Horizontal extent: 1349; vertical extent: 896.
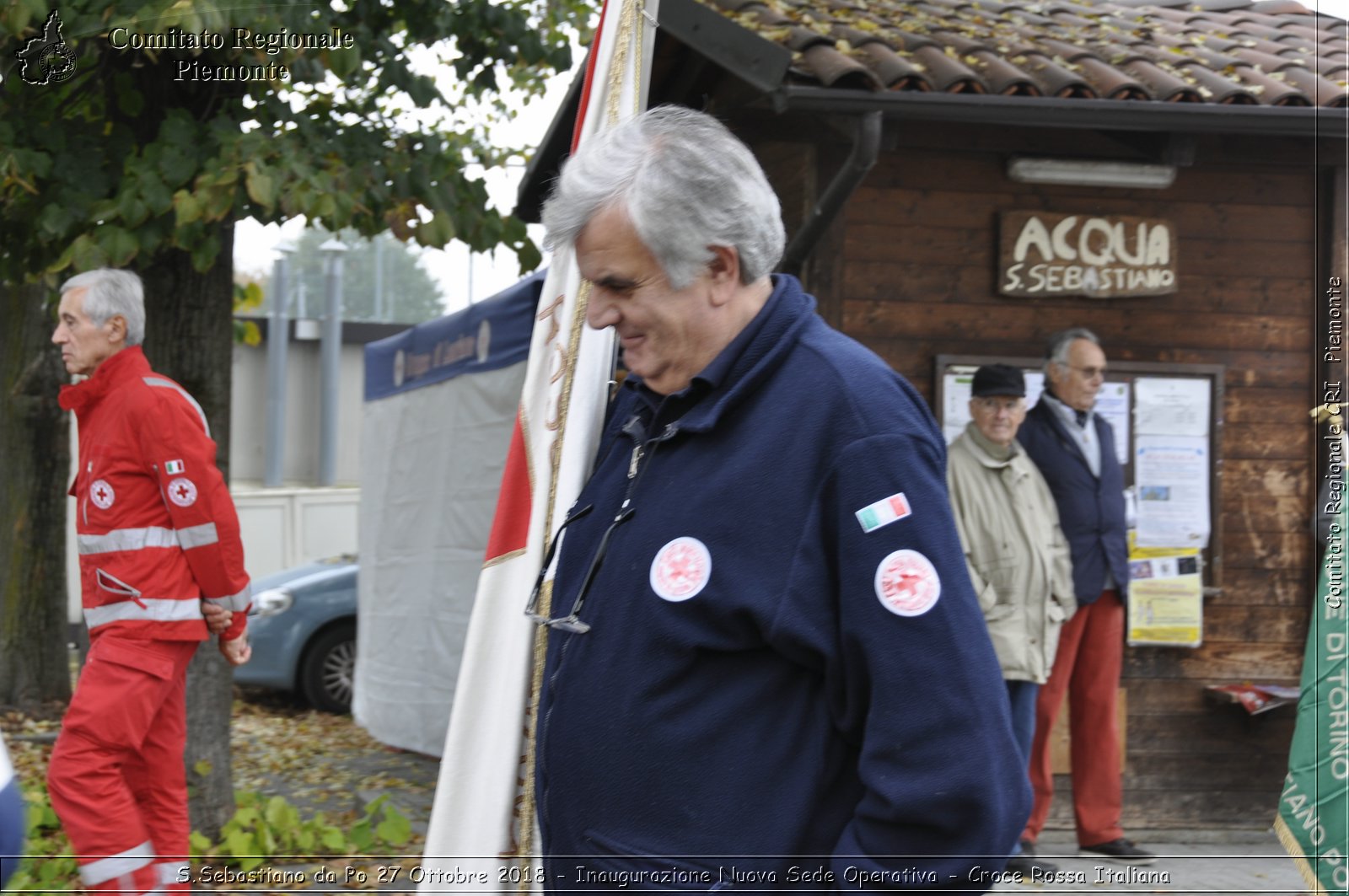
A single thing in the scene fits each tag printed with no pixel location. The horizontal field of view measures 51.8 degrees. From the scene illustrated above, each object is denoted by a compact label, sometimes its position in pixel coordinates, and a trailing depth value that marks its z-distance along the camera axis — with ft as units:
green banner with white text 9.62
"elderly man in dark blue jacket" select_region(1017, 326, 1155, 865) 18.88
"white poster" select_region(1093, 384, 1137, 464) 20.70
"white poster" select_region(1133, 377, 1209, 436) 20.81
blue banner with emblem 21.88
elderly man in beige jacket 17.78
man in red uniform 13.48
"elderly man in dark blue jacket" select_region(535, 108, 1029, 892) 5.53
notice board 20.76
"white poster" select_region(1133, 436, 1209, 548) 20.84
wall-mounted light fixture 20.18
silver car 31.99
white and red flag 8.69
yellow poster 20.74
